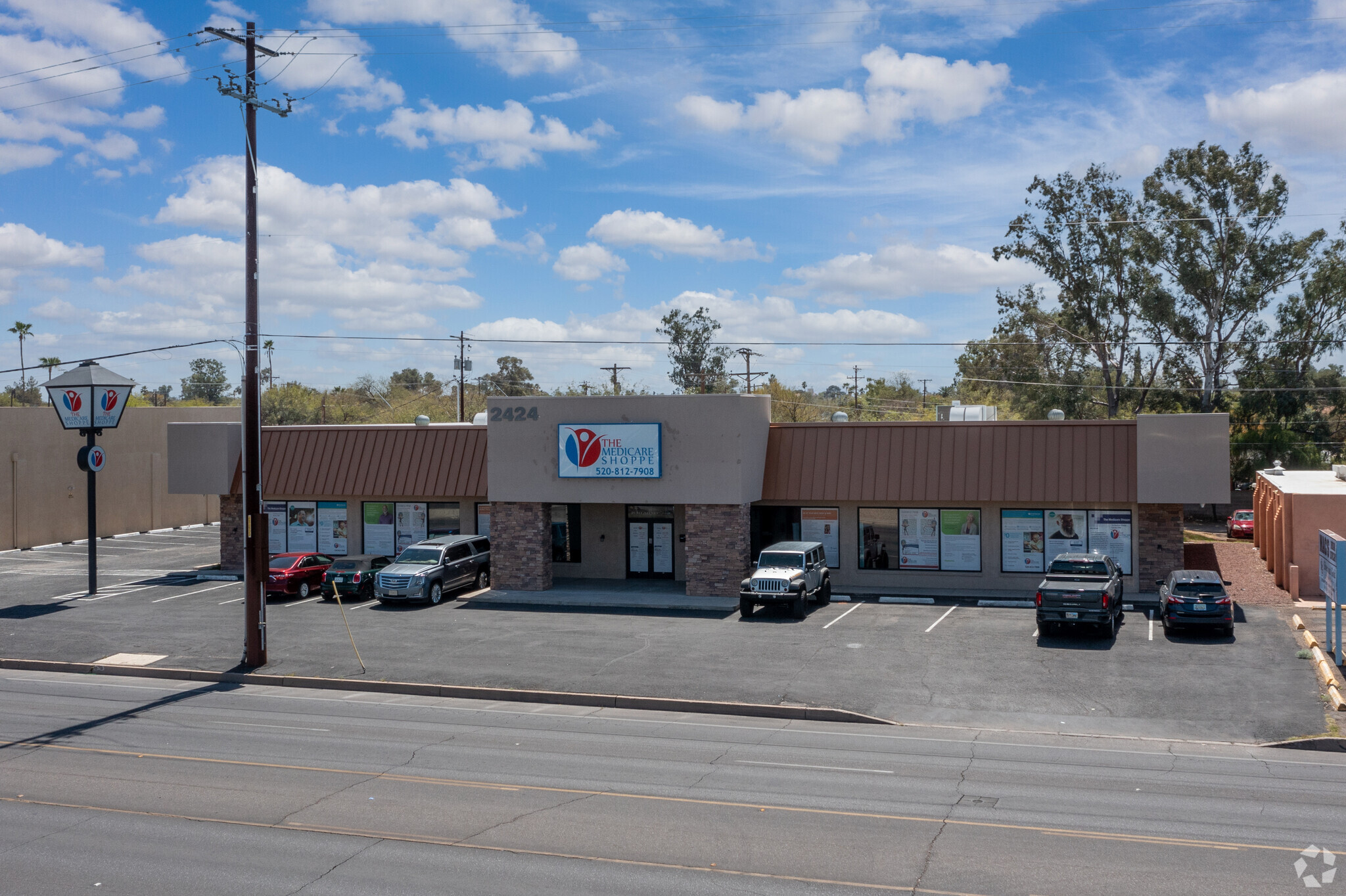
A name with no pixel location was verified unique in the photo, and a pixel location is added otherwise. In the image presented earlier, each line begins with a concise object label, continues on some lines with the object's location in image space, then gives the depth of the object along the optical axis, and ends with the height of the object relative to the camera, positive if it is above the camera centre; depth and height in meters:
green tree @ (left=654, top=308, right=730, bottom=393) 72.38 +6.90
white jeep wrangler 27.22 -3.53
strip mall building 29.98 -1.26
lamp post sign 34.44 +1.85
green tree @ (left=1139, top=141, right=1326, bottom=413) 52.44 +10.40
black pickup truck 23.56 -3.57
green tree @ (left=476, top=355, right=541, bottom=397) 102.62 +7.08
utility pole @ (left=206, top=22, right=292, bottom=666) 21.84 +0.47
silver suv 30.25 -3.65
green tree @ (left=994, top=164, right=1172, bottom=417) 55.03 +9.21
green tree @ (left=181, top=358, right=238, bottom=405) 134.88 +9.27
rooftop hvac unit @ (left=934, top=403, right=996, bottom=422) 36.16 +1.28
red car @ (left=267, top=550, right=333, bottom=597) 31.59 -3.81
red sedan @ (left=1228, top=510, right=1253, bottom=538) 47.69 -3.70
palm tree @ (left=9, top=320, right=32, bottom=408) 90.56 +11.19
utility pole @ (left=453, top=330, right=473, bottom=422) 66.62 +5.90
